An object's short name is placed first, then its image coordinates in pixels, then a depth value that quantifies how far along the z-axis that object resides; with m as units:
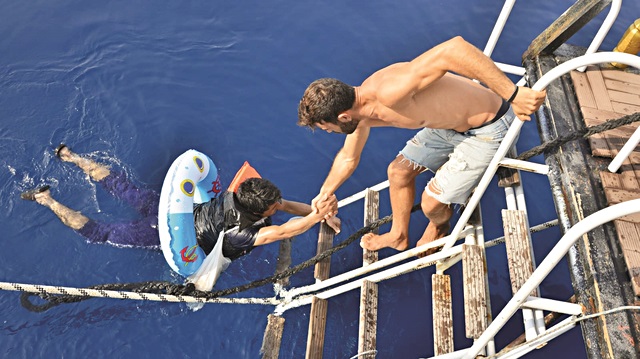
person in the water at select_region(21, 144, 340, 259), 4.58
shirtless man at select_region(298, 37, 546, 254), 3.13
